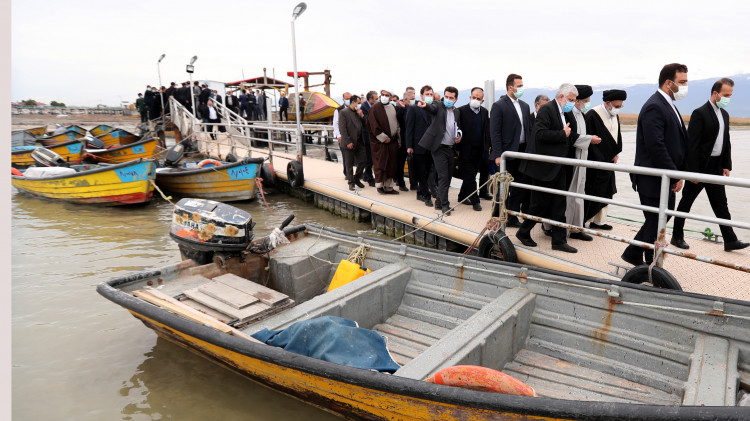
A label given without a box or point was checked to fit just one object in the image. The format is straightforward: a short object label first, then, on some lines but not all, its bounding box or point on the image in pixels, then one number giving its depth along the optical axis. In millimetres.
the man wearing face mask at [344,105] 9921
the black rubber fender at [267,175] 12570
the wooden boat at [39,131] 23653
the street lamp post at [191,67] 16688
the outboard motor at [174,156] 12852
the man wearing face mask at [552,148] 5277
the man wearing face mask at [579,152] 5555
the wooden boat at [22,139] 19672
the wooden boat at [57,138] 20312
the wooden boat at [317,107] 22797
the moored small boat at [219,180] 11453
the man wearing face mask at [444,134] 7082
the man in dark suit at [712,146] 5023
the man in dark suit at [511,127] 6492
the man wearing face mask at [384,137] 8836
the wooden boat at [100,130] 20828
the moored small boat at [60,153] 15812
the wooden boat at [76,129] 20988
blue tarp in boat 3381
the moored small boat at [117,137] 19847
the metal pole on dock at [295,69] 10098
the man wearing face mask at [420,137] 7789
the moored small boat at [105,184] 11117
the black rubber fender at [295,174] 11422
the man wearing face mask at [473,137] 7391
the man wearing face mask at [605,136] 5746
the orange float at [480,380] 2666
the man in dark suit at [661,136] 4488
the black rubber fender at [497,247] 5297
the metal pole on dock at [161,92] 21992
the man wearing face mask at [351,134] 9602
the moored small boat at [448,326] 2859
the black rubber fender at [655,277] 3923
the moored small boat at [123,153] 15641
